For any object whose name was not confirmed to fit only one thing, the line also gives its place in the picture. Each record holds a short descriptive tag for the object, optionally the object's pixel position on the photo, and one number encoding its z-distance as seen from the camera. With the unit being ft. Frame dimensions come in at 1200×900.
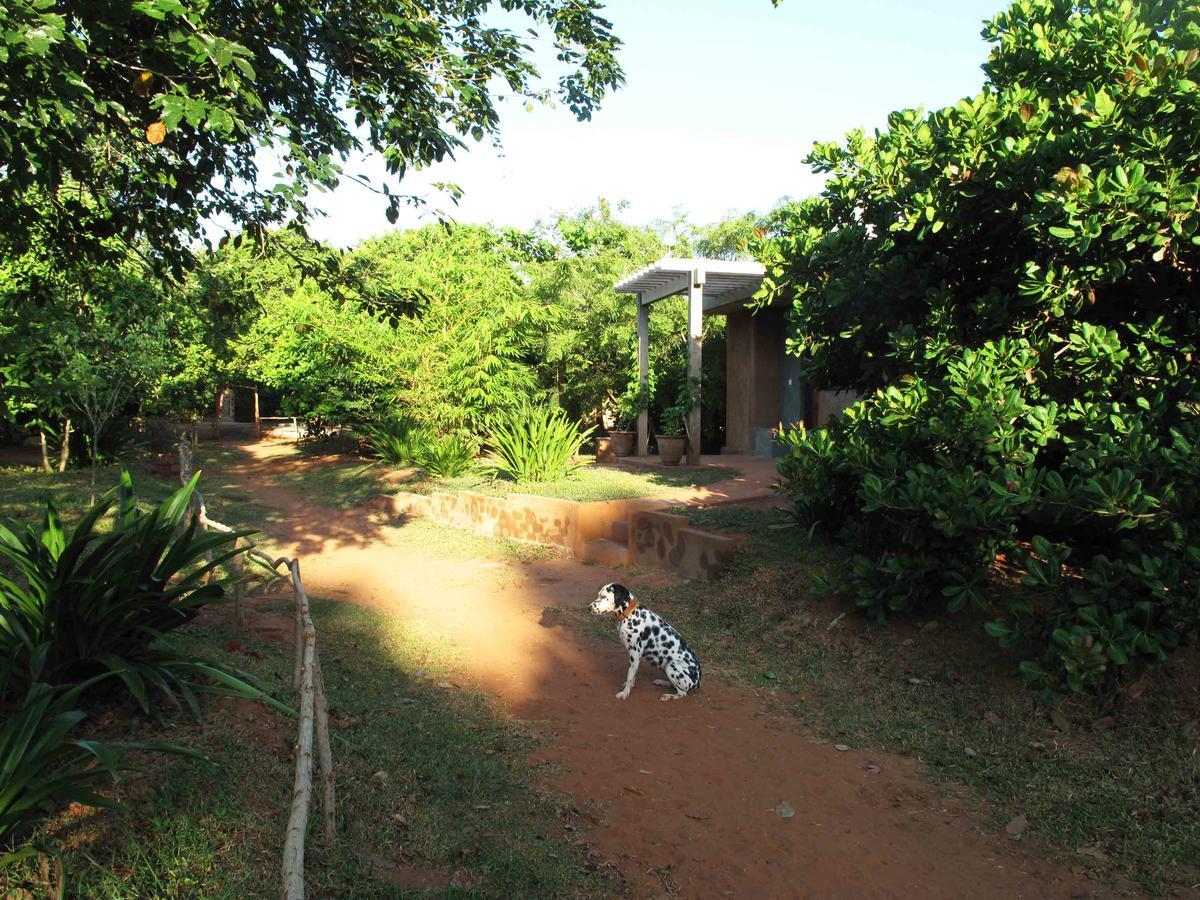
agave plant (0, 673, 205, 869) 9.11
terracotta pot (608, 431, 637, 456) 54.39
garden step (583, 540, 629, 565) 30.73
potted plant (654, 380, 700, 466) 45.75
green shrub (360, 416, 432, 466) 48.48
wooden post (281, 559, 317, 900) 7.47
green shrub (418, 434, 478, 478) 44.16
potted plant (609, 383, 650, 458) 51.85
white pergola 44.73
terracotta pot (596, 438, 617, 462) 54.49
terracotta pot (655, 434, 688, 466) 45.73
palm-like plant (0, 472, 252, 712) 11.90
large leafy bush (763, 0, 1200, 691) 14.38
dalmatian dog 17.93
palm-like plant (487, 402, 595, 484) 39.73
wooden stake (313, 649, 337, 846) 10.44
